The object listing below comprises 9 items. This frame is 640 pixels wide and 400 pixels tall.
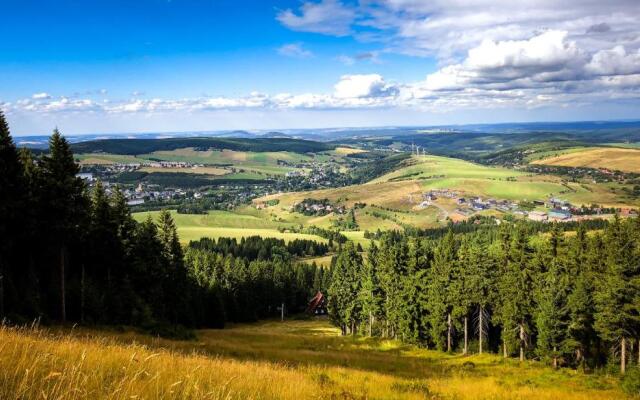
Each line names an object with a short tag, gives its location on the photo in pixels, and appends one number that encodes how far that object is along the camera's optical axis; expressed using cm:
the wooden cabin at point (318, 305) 12599
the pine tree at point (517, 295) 5269
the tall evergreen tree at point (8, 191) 3328
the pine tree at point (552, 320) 4781
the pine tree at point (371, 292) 7294
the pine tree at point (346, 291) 8250
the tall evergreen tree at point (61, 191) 3631
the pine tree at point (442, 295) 5903
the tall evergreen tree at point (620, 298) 4284
